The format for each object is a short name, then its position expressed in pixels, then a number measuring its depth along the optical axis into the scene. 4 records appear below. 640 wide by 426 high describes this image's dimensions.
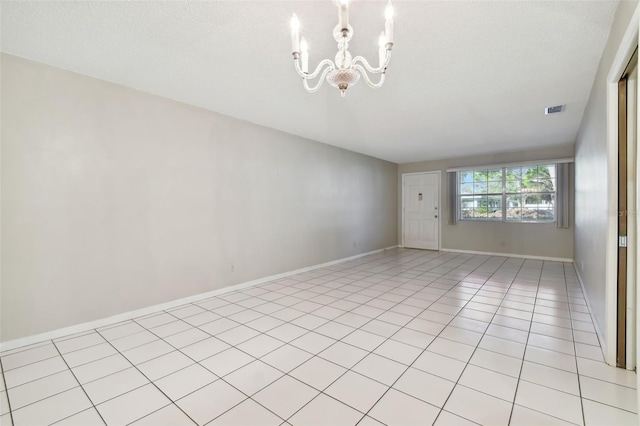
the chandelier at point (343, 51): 1.47
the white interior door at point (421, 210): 7.52
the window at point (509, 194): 6.08
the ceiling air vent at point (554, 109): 3.69
